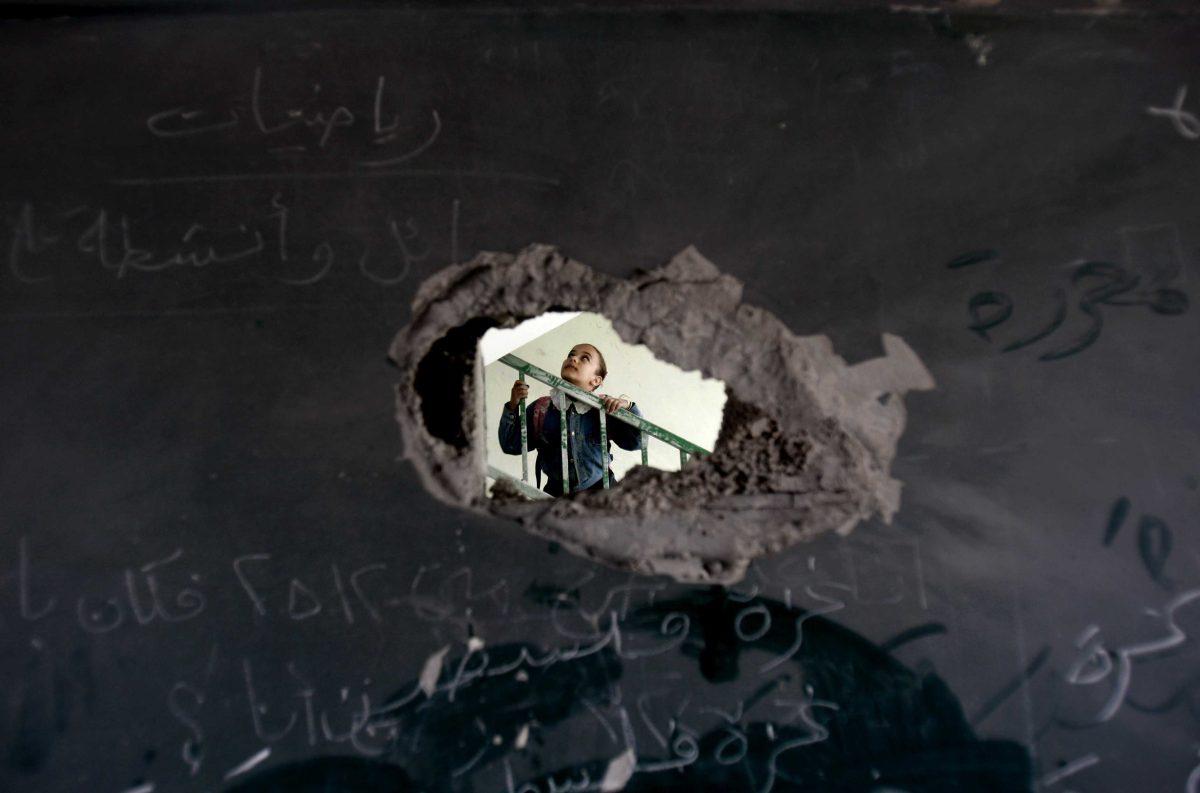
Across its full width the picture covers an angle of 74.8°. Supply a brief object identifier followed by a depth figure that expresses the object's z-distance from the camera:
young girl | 4.29
